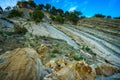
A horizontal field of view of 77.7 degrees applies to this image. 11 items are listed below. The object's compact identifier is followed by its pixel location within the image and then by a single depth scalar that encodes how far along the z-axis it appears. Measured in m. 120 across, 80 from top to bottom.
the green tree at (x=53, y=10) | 28.88
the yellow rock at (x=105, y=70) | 6.83
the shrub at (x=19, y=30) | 12.08
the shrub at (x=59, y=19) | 21.85
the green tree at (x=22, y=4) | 28.52
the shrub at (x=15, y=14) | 19.35
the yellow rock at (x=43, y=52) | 7.98
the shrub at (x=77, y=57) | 8.81
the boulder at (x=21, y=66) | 2.60
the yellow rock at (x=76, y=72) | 4.02
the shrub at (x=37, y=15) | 20.16
